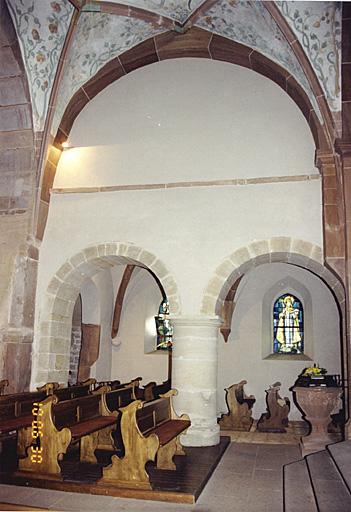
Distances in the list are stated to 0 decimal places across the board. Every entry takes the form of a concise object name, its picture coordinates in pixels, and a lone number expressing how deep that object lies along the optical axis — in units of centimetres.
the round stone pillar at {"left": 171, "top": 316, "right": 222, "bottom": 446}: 812
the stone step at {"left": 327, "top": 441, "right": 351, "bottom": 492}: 519
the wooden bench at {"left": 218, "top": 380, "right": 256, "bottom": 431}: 1052
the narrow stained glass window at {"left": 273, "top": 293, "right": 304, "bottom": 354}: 1305
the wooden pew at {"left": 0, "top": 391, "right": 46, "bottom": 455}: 633
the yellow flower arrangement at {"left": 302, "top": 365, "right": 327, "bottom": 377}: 862
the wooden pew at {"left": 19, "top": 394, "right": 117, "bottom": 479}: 593
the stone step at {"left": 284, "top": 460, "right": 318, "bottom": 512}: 514
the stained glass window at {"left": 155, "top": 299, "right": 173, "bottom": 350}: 1403
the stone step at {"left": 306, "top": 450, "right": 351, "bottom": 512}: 468
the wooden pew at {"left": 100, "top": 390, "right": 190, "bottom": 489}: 566
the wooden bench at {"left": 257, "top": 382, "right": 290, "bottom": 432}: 1063
